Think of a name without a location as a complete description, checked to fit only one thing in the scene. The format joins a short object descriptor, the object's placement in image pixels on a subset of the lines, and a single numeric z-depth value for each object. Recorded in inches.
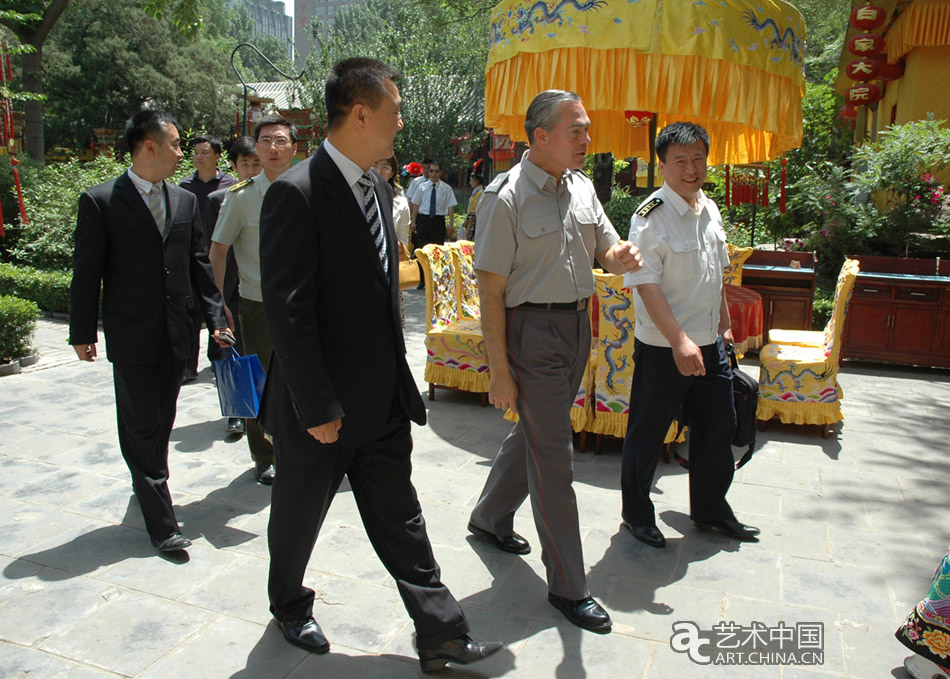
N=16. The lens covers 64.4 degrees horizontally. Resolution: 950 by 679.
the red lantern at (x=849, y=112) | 482.5
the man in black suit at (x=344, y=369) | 86.9
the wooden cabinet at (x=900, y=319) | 278.7
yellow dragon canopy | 189.8
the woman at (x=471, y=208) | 444.3
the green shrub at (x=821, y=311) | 336.5
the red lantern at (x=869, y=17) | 402.9
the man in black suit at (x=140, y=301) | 128.0
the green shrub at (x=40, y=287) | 347.9
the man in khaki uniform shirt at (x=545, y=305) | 108.9
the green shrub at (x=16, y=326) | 248.7
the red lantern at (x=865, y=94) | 427.2
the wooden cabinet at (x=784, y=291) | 297.9
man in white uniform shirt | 128.9
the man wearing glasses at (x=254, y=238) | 157.8
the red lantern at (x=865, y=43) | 419.8
